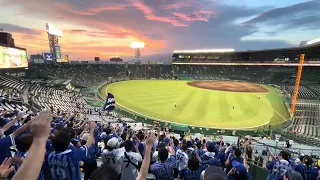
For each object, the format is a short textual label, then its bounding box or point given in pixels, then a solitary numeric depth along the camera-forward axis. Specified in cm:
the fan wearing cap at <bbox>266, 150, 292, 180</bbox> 398
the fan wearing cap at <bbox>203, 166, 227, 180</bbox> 145
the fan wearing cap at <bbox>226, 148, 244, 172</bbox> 423
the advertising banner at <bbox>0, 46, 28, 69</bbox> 2550
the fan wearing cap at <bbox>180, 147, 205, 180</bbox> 348
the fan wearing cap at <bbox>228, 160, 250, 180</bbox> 320
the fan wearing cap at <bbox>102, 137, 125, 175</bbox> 364
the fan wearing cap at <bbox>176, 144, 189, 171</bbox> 425
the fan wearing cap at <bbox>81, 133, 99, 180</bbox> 425
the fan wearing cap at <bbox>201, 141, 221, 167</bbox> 417
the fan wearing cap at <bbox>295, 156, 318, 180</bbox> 430
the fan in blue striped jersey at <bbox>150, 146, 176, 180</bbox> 328
